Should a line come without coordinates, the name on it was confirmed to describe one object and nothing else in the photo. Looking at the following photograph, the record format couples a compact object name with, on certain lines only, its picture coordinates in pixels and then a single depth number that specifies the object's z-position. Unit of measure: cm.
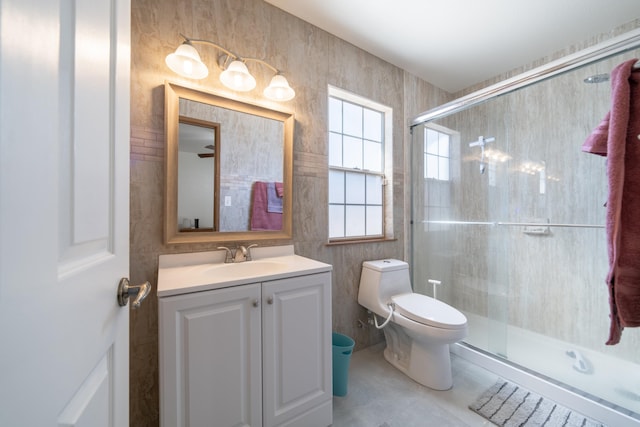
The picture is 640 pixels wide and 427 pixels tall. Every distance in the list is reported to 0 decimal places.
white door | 24
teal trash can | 150
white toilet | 150
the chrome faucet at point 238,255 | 141
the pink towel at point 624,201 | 99
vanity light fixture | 123
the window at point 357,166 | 198
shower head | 167
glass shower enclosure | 173
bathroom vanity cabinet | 94
